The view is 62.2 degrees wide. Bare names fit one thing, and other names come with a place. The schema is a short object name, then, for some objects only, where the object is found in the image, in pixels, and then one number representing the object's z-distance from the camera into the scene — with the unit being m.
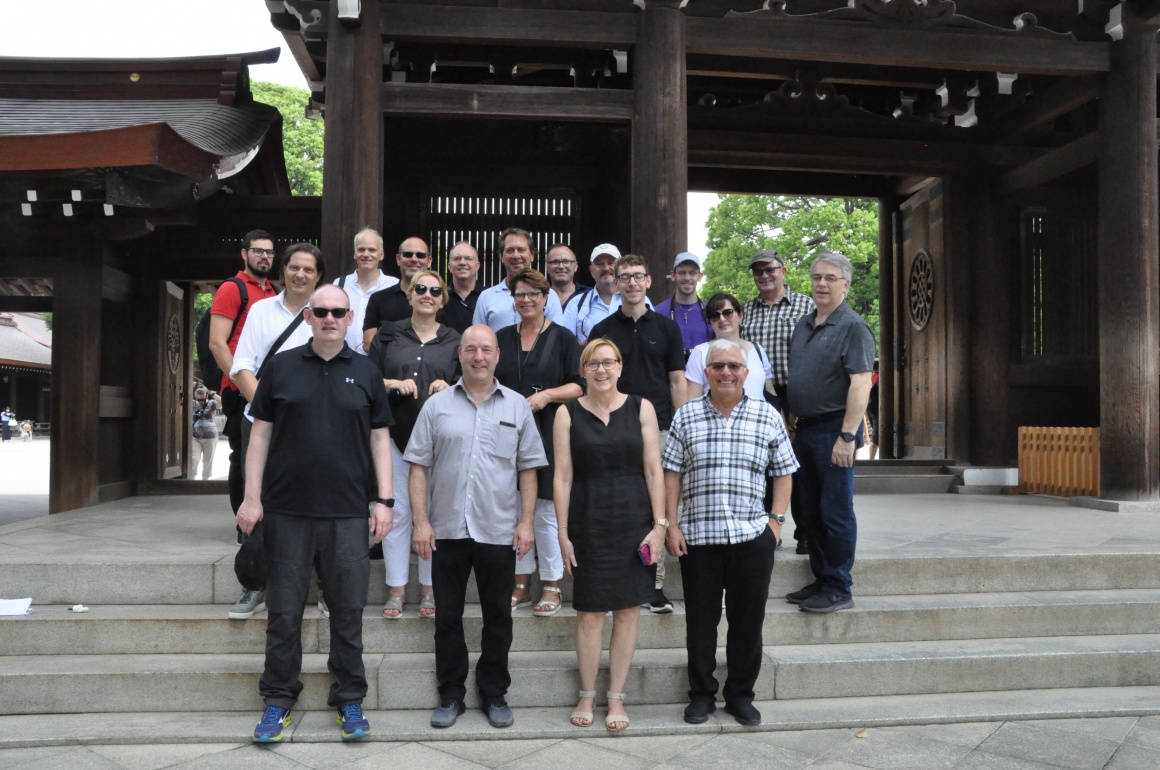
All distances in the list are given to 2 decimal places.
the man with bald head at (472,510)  3.98
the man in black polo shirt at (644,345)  4.63
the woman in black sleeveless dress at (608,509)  3.91
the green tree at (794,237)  26.88
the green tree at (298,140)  31.44
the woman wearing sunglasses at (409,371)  4.41
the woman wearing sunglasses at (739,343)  4.76
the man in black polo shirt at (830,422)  4.61
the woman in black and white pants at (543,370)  4.45
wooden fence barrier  8.14
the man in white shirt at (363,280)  4.82
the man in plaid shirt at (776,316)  5.09
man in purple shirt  5.16
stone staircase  4.22
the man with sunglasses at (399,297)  4.73
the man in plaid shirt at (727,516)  3.99
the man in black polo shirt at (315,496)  3.84
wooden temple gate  6.45
